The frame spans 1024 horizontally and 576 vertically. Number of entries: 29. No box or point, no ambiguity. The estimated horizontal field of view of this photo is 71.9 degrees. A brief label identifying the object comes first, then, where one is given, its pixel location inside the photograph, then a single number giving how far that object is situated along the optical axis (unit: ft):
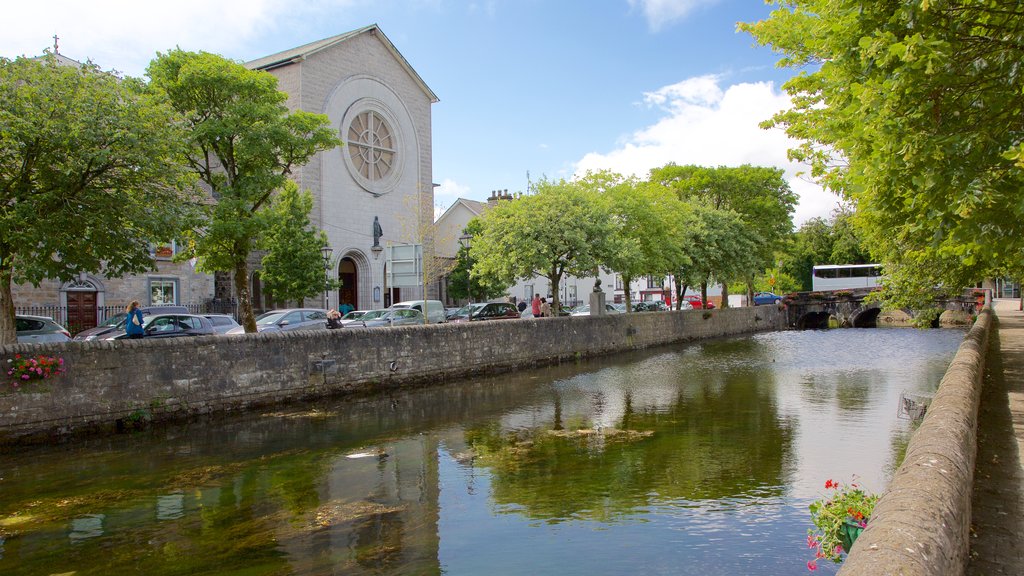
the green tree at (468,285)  153.07
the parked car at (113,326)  67.15
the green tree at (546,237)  90.43
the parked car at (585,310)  142.82
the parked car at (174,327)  57.67
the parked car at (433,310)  96.73
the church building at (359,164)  121.29
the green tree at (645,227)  108.99
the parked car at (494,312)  102.83
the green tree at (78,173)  38.88
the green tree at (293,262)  108.88
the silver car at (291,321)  73.46
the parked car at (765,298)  240.73
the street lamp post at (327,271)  111.55
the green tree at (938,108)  19.48
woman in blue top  50.60
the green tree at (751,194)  163.22
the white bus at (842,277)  218.18
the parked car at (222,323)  70.11
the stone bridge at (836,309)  177.58
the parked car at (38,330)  55.77
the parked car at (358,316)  89.61
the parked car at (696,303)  161.82
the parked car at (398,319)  87.86
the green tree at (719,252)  132.87
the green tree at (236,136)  59.21
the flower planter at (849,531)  16.02
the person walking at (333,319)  64.54
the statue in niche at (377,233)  135.03
